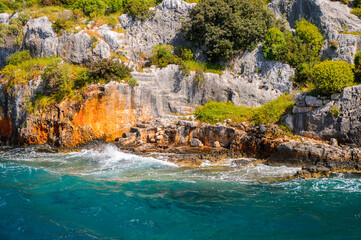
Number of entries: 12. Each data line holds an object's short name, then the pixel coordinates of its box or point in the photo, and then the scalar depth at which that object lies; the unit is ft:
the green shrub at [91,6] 82.23
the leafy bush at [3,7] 90.06
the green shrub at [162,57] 71.00
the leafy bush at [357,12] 73.41
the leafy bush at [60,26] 74.79
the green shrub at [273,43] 69.62
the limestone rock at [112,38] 74.02
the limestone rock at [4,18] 82.07
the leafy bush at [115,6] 83.35
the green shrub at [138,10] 80.18
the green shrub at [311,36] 70.49
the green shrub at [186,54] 73.79
